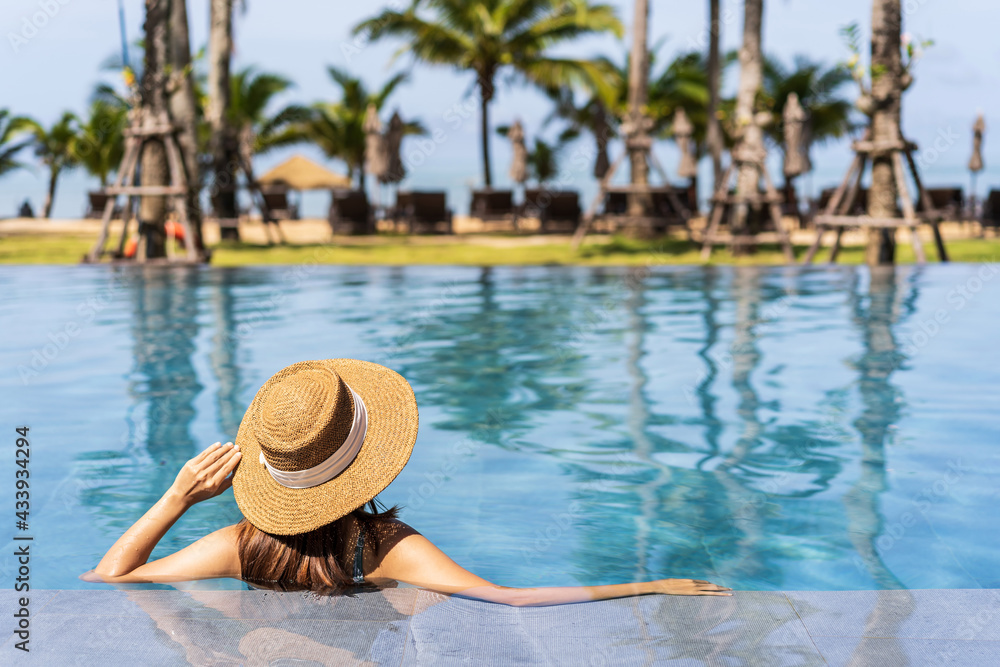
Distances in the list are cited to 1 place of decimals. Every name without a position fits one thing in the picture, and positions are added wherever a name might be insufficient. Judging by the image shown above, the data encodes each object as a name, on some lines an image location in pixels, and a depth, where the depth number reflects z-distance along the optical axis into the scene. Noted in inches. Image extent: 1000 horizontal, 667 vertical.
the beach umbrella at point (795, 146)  809.5
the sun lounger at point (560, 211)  870.4
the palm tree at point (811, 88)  1121.4
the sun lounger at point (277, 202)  1055.9
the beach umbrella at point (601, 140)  1018.7
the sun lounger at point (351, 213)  886.4
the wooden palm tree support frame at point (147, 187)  535.2
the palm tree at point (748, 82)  628.7
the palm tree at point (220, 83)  755.4
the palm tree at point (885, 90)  501.4
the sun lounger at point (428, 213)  903.7
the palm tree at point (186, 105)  611.5
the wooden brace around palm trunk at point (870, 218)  488.7
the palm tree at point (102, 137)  1387.8
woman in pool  93.6
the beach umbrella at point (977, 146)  986.7
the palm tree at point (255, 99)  1175.4
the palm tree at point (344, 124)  1387.8
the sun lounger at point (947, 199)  885.8
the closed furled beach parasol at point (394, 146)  954.1
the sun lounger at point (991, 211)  820.0
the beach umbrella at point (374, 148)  958.4
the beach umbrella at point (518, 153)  1052.8
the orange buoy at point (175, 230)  649.6
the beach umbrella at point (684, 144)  939.3
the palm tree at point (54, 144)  1417.3
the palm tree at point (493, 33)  1065.5
